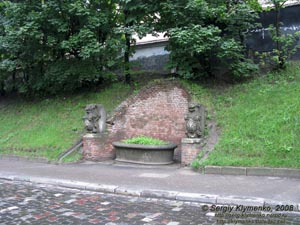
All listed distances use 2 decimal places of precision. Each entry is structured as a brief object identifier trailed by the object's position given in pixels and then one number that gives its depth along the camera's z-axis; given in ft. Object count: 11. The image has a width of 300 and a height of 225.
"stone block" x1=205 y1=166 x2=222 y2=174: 32.55
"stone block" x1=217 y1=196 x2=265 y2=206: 23.06
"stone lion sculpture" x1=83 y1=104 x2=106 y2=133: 41.93
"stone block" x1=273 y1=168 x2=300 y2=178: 29.50
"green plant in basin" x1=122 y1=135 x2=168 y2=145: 38.83
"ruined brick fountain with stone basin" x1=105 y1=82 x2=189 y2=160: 43.78
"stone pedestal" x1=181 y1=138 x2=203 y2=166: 36.35
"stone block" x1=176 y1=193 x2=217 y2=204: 24.31
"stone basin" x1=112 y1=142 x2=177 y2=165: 38.14
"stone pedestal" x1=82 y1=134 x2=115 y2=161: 41.86
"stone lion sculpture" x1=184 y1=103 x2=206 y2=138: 36.91
